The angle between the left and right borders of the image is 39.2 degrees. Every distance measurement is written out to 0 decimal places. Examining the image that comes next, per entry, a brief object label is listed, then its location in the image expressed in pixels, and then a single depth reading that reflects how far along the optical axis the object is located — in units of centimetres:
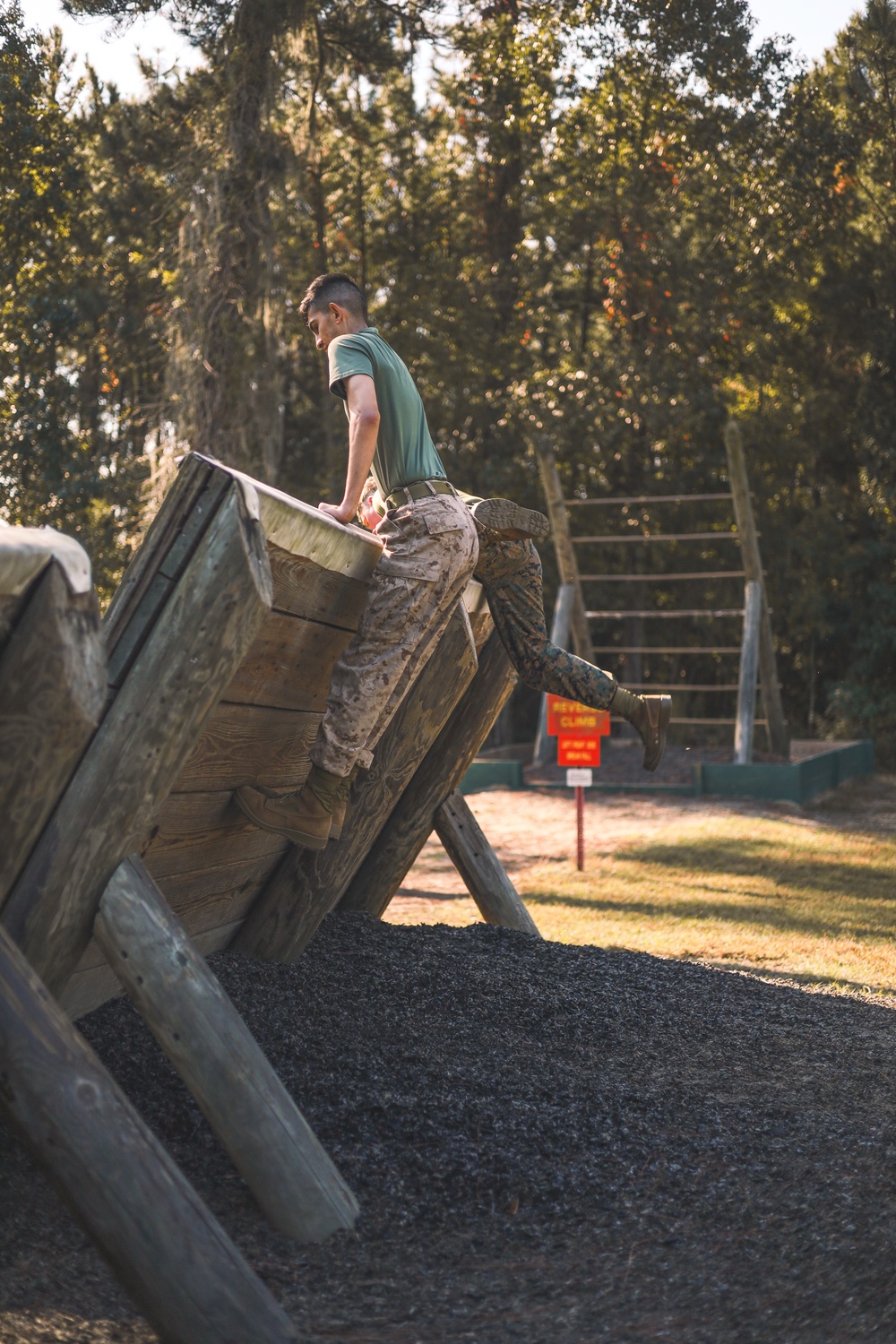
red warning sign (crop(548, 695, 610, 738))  766
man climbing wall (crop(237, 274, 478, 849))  324
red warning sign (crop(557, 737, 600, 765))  760
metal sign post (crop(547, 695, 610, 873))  758
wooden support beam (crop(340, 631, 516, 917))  457
